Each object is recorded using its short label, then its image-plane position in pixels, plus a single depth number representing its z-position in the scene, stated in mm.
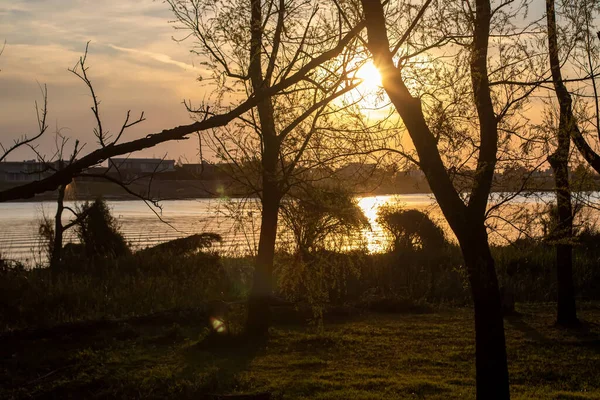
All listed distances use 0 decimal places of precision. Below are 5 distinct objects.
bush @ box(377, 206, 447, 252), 24375
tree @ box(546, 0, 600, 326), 11852
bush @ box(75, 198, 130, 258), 24344
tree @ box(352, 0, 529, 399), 7742
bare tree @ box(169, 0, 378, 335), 12188
